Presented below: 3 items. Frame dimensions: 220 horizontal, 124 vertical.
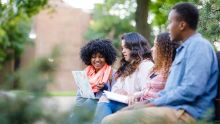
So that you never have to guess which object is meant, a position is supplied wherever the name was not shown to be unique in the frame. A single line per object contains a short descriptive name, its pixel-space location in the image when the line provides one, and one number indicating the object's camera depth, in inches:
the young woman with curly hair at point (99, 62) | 240.7
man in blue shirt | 143.3
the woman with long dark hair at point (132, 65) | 219.5
